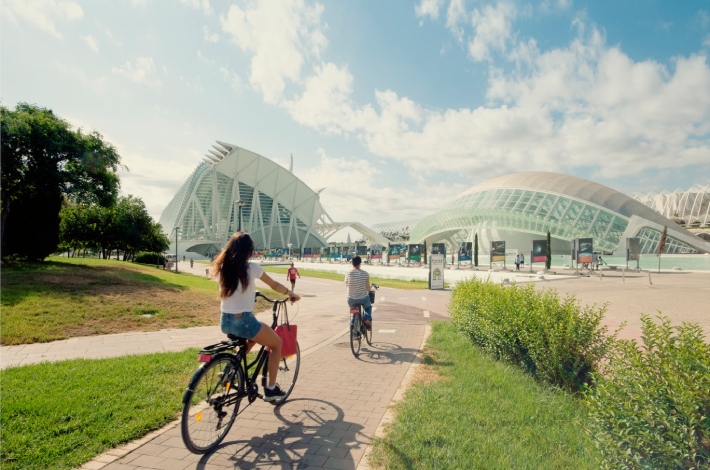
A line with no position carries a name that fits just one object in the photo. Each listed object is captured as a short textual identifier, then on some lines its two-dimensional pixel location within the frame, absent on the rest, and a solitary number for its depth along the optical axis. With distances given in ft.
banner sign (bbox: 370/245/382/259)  193.26
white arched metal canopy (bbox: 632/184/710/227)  380.37
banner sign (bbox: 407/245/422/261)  156.46
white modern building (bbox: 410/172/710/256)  165.17
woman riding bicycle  13.29
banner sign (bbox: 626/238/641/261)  108.37
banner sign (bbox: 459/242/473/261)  156.04
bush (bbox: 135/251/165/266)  135.18
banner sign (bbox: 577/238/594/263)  106.39
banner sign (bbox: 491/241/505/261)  124.57
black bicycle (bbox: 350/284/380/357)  23.70
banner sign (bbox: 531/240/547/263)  117.06
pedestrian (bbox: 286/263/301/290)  61.97
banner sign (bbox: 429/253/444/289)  70.28
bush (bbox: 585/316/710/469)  8.05
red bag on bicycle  15.75
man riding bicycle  24.80
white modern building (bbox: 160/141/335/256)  287.07
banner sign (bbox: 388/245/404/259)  172.76
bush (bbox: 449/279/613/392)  17.17
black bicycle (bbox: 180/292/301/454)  11.74
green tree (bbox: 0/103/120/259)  59.31
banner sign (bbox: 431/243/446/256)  141.41
